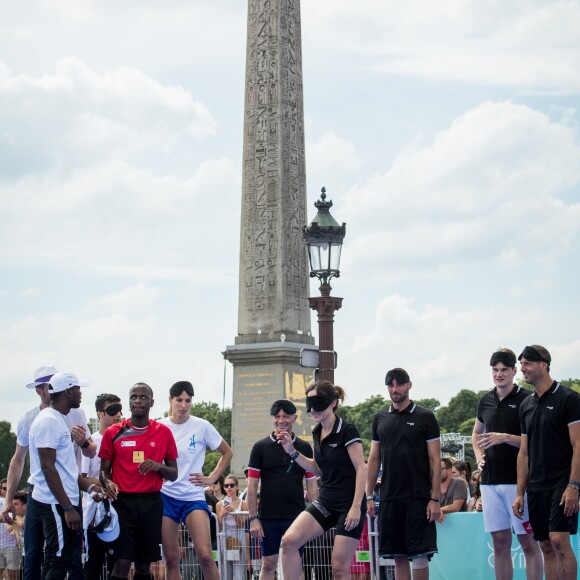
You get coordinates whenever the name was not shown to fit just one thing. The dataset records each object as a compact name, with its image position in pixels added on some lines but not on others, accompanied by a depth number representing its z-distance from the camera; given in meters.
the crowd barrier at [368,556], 14.34
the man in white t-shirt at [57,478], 11.68
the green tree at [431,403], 133.90
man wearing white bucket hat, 12.08
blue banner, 14.22
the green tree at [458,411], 126.62
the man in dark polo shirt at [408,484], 12.08
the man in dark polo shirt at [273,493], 13.38
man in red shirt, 12.45
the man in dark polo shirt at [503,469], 12.35
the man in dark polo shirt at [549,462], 11.32
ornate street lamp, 18.48
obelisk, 30.80
